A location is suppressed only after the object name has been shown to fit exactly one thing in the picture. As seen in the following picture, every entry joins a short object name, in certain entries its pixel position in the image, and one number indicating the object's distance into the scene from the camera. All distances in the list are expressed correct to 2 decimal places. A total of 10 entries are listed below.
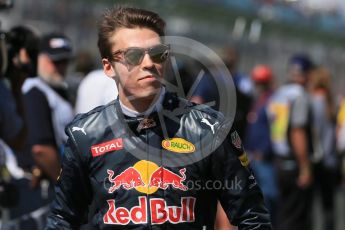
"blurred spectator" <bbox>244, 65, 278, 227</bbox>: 19.95
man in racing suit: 7.08
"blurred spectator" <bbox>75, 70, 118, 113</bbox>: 13.30
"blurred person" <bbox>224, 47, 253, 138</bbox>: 19.30
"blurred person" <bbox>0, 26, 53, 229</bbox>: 11.54
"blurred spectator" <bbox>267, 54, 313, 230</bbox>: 20.16
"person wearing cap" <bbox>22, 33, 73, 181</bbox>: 13.40
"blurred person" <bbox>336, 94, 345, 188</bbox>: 24.22
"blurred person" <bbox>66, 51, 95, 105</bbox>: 18.86
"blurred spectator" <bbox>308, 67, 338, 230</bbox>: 21.17
